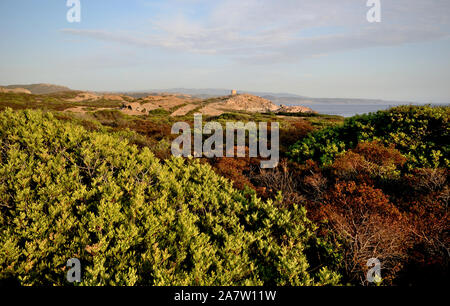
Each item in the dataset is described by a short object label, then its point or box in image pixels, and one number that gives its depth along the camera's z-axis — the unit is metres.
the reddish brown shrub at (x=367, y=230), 3.52
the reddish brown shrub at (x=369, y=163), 6.59
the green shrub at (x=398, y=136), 7.75
